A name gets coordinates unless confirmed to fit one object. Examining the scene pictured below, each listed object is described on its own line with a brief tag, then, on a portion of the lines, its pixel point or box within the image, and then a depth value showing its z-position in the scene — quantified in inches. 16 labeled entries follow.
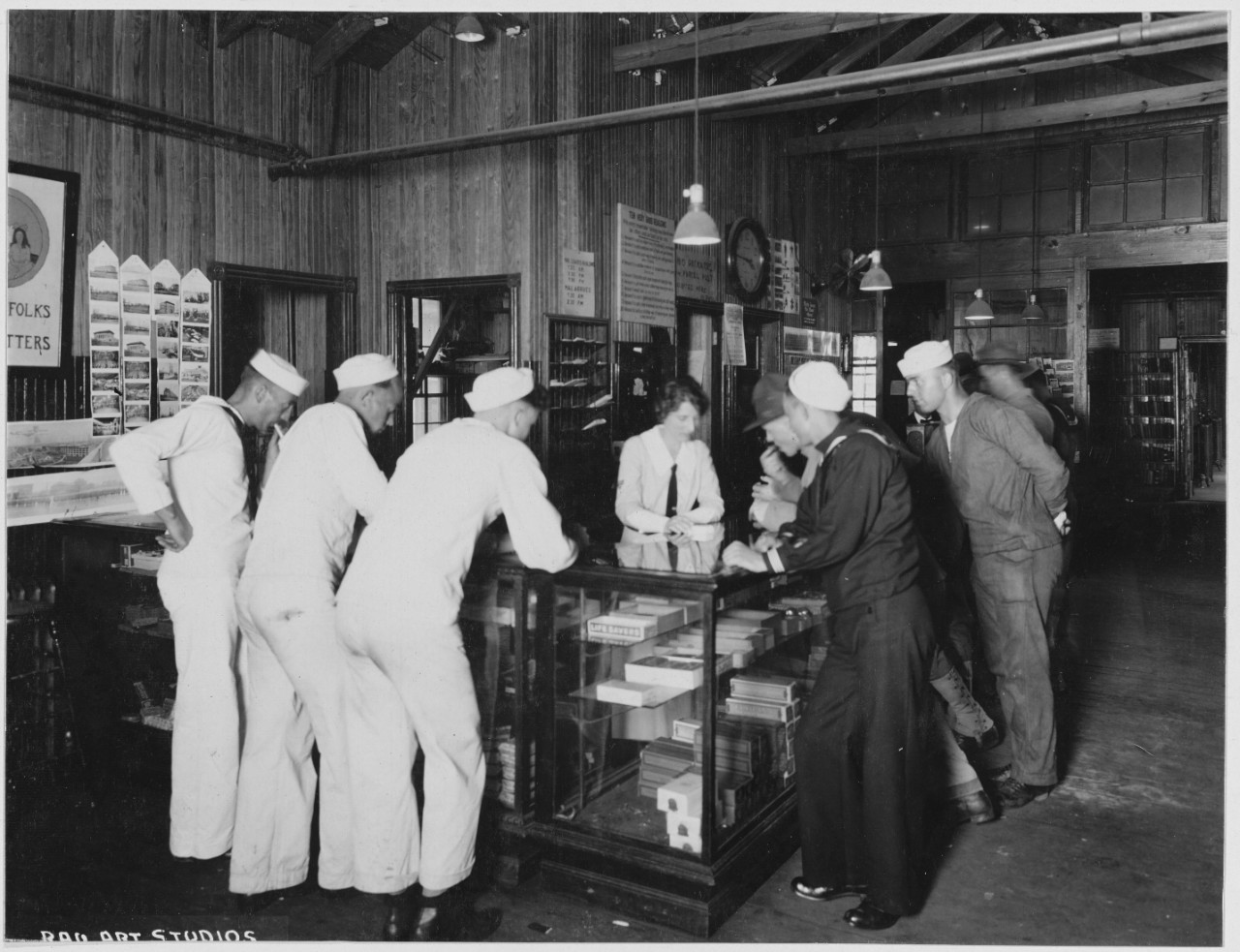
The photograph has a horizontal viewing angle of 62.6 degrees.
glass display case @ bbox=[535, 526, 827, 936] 133.0
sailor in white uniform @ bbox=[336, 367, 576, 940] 128.3
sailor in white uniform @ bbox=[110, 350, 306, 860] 150.3
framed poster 180.9
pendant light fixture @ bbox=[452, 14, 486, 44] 226.5
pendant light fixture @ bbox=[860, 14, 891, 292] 324.5
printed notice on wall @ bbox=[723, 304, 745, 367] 335.9
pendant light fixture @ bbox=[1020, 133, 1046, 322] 407.8
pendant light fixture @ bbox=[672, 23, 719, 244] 186.1
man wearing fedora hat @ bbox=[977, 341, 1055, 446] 219.0
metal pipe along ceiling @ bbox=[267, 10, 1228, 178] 126.7
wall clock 334.3
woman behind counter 196.2
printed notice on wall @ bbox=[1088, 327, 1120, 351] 568.7
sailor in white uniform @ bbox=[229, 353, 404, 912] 137.8
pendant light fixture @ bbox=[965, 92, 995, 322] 368.5
